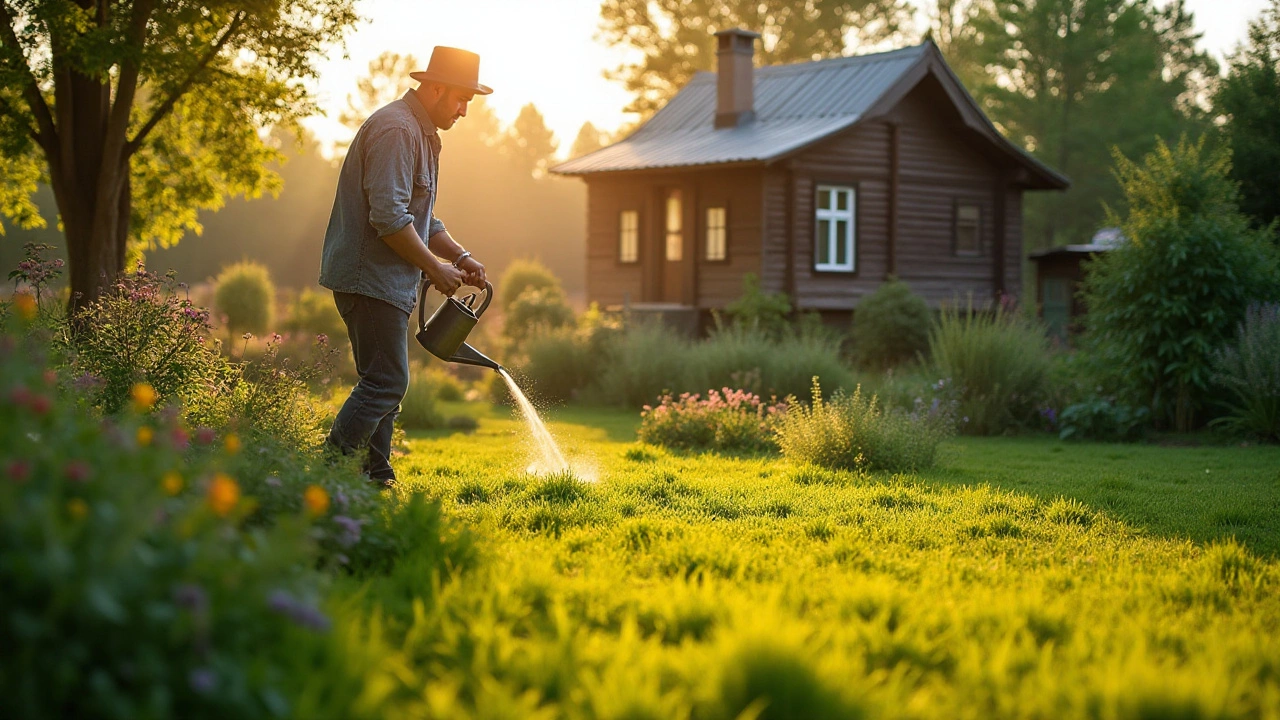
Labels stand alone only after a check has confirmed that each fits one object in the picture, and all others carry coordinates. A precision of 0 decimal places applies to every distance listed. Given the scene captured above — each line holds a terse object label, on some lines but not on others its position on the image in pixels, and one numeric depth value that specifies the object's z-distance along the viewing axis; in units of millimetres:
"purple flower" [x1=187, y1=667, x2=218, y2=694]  2574
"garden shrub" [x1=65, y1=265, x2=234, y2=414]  6715
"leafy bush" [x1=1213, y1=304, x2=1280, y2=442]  11133
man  6250
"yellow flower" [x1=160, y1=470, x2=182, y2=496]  2786
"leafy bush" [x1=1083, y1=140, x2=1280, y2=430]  12102
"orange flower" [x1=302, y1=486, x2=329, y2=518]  2814
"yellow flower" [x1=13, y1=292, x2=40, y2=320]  2961
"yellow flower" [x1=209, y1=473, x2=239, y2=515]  2564
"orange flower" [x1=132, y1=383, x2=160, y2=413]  3002
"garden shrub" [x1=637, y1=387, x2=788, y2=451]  10703
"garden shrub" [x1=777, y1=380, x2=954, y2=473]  8820
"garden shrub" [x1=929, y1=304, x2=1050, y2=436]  12844
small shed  27641
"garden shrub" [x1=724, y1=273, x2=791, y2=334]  21203
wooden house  23141
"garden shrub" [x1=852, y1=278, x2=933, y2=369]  19859
